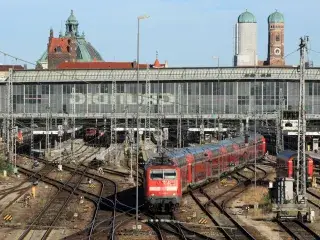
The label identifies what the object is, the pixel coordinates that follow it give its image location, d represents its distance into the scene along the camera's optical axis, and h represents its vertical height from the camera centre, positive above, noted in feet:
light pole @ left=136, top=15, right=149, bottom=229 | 111.90 +11.93
